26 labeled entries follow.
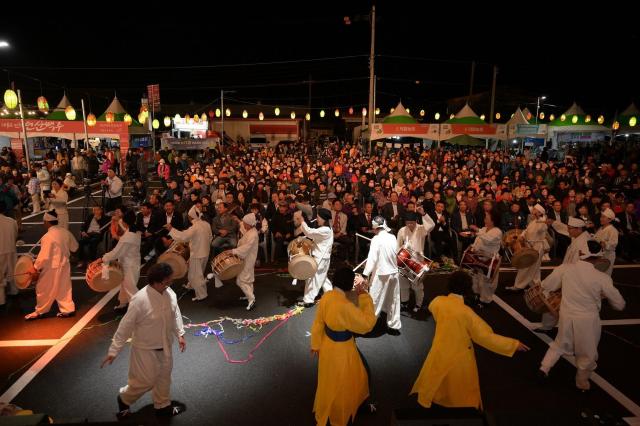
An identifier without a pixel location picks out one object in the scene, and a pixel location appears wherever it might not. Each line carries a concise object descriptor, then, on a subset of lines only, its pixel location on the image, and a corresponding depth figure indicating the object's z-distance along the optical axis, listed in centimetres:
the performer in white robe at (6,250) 722
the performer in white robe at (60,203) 984
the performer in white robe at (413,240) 687
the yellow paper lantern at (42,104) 1808
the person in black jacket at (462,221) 989
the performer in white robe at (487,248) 698
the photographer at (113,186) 1305
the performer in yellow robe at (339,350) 375
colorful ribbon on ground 597
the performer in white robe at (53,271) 654
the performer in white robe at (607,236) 749
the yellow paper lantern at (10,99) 1446
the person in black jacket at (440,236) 989
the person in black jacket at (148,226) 912
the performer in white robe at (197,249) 709
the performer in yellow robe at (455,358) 378
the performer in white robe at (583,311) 460
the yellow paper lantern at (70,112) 1902
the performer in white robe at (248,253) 685
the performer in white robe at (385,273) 611
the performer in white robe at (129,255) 620
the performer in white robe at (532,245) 789
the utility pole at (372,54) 2024
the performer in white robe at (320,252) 694
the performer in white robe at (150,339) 405
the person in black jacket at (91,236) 944
